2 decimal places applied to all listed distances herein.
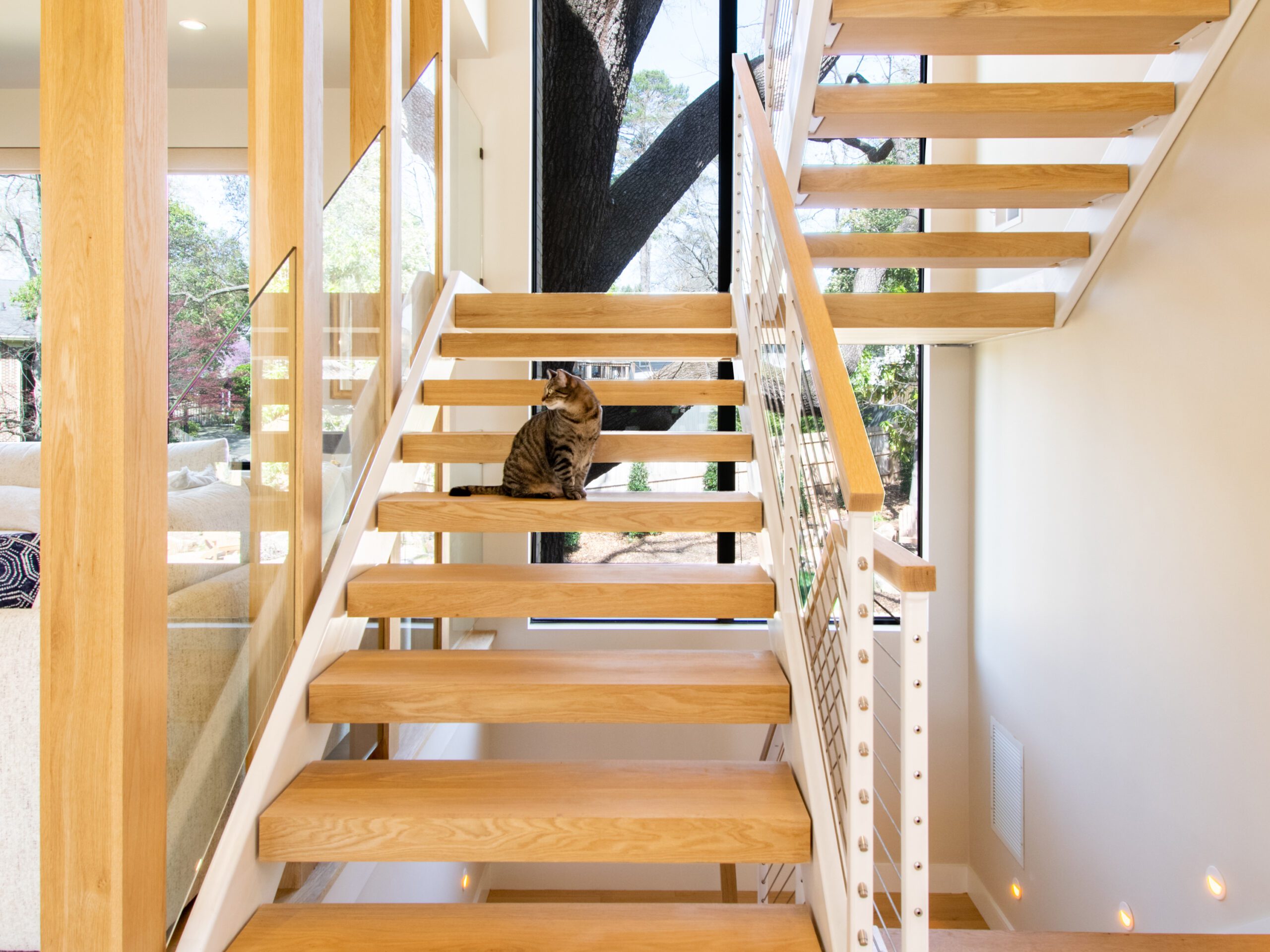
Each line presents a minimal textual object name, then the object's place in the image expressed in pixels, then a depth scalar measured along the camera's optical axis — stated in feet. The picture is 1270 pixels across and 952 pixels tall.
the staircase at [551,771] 5.31
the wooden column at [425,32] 11.14
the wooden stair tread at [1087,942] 6.45
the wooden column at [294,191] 6.68
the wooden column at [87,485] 4.42
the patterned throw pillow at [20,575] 4.86
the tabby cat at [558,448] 8.96
